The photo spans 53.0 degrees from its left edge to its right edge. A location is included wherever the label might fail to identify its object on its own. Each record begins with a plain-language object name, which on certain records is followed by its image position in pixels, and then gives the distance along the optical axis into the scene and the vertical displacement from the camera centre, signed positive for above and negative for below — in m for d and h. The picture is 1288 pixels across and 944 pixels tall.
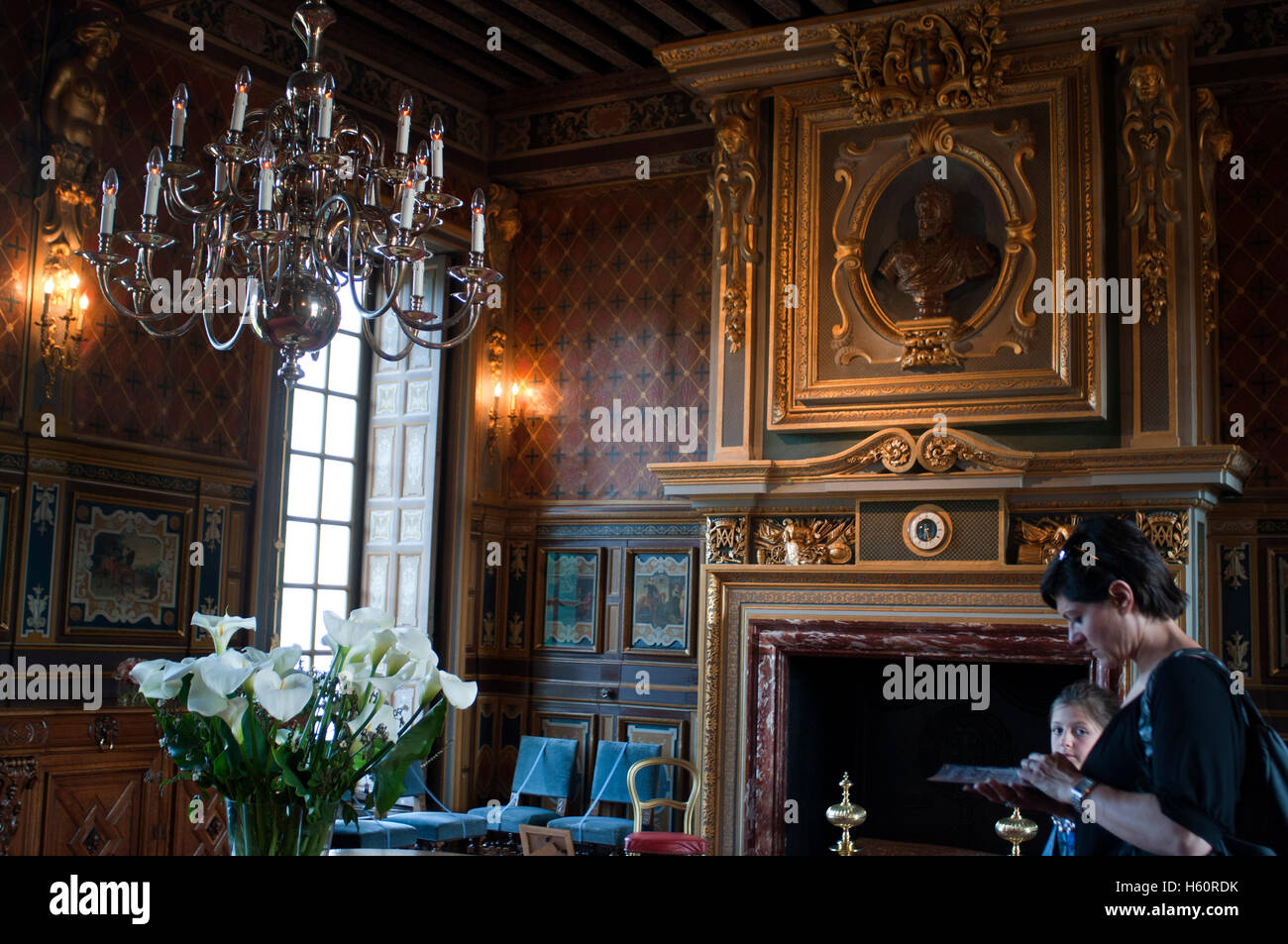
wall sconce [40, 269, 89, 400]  6.48 +1.29
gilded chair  6.96 -1.31
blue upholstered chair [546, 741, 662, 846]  7.87 -1.22
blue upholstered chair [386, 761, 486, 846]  7.71 -1.41
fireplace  7.16 -0.60
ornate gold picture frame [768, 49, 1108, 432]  7.12 +2.01
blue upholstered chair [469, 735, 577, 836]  8.29 -1.21
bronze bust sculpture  7.38 +1.98
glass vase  2.17 -0.40
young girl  2.23 -0.19
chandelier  3.92 +1.22
